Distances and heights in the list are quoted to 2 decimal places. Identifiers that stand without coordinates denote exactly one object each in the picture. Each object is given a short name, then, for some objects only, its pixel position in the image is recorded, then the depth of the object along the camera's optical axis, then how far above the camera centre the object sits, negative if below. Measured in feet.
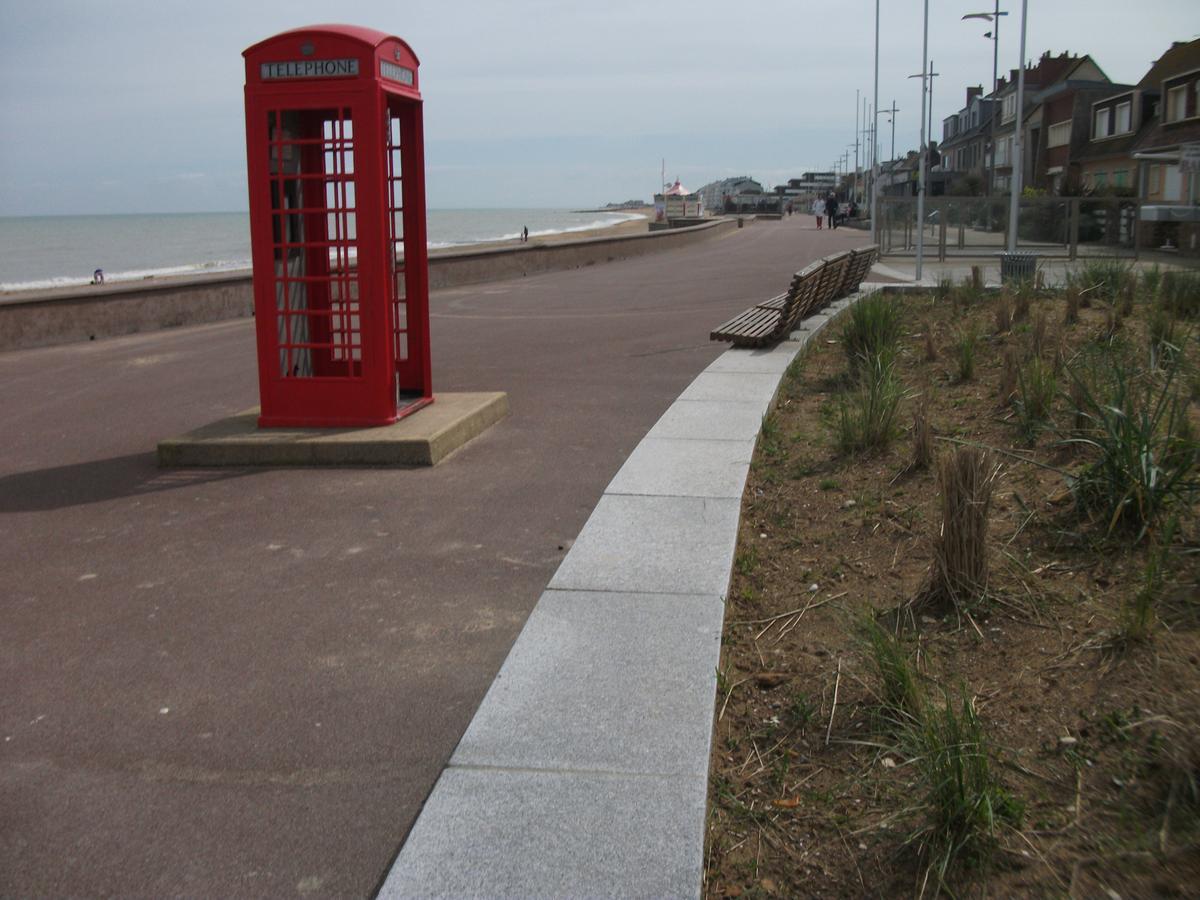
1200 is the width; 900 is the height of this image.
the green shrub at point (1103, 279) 38.19 -1.04
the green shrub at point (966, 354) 29.68 -2.70
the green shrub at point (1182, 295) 33.55 -1.39
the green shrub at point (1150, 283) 36.06 -1.11
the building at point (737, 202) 569.23 +25.24
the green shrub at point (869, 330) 31.96 -2.23
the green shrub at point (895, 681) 12.22 -4.57
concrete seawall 46.65 -2.07
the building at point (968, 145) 239.50 +26.17
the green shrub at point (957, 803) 10.04 -4.85
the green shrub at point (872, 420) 23.52 -3.40
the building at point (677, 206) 321.52 +13.60
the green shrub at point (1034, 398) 22.52 -2.91
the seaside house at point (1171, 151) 101.35 +10.26
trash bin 65.67 -0.85
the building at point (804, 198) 563.53 +26.93
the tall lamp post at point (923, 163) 78.28 +6.78
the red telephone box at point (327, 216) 25.02 +0.93
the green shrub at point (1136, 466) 16.03 -3.04
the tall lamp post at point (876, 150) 115.44 +17.98
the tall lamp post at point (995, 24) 131.85 +27.06
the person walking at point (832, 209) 220.64 +7.95
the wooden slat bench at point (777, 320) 38.58 -2.38
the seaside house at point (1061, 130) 188.24 +20.21
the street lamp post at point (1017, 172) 90.02 +5.96
